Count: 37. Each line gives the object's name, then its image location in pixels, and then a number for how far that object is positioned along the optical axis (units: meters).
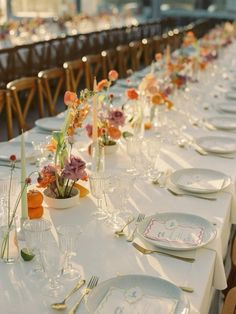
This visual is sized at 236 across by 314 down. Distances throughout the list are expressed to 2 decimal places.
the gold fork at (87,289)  1.30
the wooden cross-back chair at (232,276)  2.04
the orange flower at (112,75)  2.37
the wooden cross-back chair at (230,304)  1.67
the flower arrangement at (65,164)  1.82
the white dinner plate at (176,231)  1.61
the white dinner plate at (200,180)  2.04
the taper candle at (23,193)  1.65
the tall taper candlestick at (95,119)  1.99
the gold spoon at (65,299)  1.30
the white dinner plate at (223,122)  2.96
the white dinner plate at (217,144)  2.52
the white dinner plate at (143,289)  1.31
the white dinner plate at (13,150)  2.34
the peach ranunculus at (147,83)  2.72
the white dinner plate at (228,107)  3.34
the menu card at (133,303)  1.29
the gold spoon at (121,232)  1.69
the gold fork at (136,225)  1.66
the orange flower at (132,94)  2.53
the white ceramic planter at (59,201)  1.85
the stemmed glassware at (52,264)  1.34
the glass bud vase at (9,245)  1.52
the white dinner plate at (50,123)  2.83
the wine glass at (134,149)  2.13
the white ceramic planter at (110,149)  2.46
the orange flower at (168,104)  2.74
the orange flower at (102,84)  2.24
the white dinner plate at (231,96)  3.73
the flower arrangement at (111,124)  2.33
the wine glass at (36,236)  1.39
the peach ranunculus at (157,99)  2.71
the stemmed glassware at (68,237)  1.36
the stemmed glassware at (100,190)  1.75
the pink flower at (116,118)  2.39
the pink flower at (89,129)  2.48
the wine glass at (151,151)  2.09
